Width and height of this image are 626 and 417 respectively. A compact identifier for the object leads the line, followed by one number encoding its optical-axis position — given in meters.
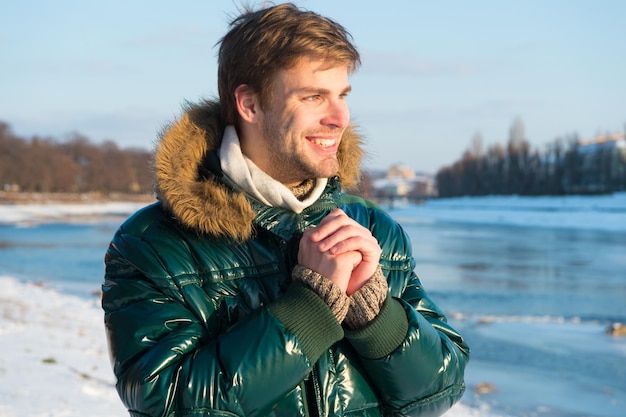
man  1.46
